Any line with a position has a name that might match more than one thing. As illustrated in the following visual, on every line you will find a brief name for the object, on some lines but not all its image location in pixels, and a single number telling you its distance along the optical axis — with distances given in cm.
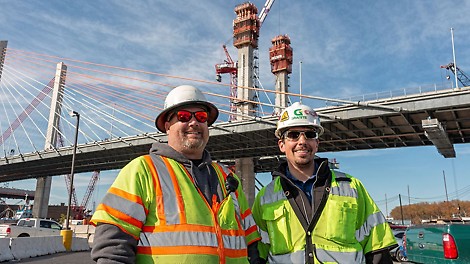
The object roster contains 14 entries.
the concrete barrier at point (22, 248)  1328
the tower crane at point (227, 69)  6838
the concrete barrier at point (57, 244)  1644
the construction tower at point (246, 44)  4566
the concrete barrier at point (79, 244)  1858
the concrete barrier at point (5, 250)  1255
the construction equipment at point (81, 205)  8674
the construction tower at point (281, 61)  6356
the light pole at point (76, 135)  1959
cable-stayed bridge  2489
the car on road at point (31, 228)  1853
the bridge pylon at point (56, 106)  4475
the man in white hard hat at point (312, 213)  301
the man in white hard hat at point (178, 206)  222
